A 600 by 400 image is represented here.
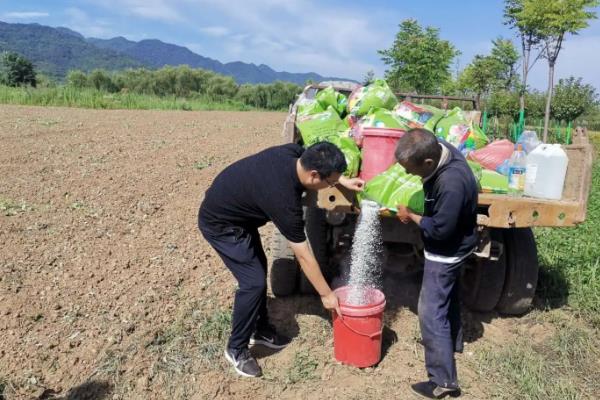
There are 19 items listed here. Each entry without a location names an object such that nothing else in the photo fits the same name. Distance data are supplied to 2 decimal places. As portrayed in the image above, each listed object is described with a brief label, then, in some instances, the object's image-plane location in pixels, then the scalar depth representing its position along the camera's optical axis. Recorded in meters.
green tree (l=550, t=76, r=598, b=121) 25.89
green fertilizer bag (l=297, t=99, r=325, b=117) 4.12
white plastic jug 3.22
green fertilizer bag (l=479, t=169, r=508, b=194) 3.21
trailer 3.11
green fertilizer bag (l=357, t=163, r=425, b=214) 3.10
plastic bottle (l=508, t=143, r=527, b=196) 3.29
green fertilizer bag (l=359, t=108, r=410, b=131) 3.37
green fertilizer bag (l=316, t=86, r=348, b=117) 4.28
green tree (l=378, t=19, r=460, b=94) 21.33
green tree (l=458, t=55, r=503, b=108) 24.60
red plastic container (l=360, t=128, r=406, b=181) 3.18
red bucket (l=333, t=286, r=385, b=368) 3.16
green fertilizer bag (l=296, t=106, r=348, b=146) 3.76
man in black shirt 2.83
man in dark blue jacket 2.71
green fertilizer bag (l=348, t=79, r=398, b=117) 4.01
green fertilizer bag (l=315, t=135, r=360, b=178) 3.30
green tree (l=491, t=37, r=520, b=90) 24.30
